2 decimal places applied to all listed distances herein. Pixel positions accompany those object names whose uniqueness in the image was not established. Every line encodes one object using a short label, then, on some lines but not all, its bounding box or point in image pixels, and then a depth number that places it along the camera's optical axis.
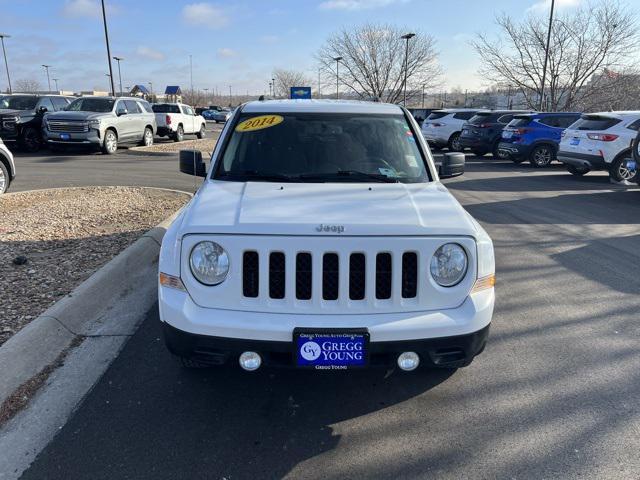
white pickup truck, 23.97
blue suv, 15.79
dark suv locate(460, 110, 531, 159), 18.33
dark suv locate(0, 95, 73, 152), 17.23
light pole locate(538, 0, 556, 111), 26.44
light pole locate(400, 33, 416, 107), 39.40
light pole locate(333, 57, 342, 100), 43.55
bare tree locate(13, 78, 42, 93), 105.46
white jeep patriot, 2.73
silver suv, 16.75
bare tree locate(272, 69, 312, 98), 71.15
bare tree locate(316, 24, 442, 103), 43.25
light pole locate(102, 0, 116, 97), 26.48
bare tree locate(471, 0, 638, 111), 28.19
